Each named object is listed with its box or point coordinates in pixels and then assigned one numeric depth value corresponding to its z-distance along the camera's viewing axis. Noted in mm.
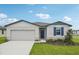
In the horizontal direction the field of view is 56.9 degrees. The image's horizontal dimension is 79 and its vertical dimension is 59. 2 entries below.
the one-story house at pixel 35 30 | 7317
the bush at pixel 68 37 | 6872
